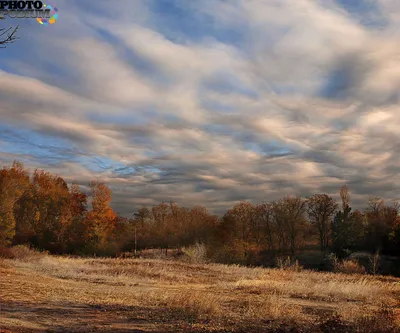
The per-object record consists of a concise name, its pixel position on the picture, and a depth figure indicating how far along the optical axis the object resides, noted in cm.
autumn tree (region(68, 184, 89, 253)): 5616
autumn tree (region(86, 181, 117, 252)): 5534
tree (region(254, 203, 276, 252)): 6397
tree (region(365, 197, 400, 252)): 5619
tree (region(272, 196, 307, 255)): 6400
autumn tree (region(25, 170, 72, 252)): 5714
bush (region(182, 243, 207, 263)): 4369
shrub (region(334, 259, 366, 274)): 3769
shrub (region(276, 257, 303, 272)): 3475
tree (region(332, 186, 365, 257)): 5328
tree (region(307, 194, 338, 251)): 6531
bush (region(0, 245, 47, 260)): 3338
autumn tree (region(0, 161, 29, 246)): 4769
